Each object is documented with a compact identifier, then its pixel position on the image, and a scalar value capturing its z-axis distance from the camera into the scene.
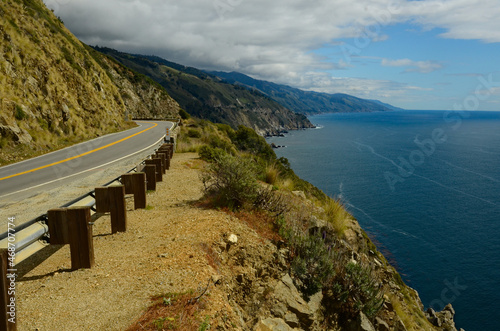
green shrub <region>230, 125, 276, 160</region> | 36.62
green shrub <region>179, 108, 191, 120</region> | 60.19
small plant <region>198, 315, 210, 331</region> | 3.37
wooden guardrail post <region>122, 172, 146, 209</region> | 7.32
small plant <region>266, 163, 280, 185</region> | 12.05
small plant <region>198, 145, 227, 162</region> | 14.95
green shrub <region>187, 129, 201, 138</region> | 28.23
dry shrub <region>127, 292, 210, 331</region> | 3.22
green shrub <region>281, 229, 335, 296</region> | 5.76
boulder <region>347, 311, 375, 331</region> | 5.76
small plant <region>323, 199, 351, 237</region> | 9.79
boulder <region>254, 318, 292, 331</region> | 4.47
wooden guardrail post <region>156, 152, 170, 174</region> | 11.63
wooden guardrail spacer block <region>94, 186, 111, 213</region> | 5.76
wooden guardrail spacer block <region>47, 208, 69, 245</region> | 4.34
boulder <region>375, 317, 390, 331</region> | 6.46
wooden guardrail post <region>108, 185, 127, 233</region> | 5.84
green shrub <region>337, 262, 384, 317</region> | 5.94
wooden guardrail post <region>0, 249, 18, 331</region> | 2.95
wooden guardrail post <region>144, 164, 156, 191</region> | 9.06
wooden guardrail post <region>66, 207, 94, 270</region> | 4.39
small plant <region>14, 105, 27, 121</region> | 19.19
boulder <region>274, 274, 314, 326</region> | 5.18
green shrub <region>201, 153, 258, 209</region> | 7.22
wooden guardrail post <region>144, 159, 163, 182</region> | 10.06
